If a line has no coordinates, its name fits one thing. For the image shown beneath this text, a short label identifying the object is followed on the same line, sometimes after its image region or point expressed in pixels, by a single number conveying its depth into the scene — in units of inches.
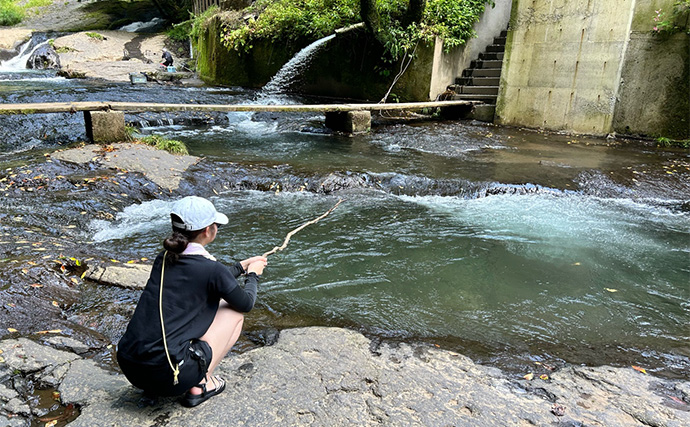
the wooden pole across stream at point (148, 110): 300.7
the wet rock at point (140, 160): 271.0
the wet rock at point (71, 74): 693.9
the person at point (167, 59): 783.1
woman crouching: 88.3
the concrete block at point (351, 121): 418.6
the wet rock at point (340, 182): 279.7
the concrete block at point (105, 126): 310.2
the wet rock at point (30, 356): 105.6
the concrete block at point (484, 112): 489.1
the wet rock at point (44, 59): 823.7
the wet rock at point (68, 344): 117.4
